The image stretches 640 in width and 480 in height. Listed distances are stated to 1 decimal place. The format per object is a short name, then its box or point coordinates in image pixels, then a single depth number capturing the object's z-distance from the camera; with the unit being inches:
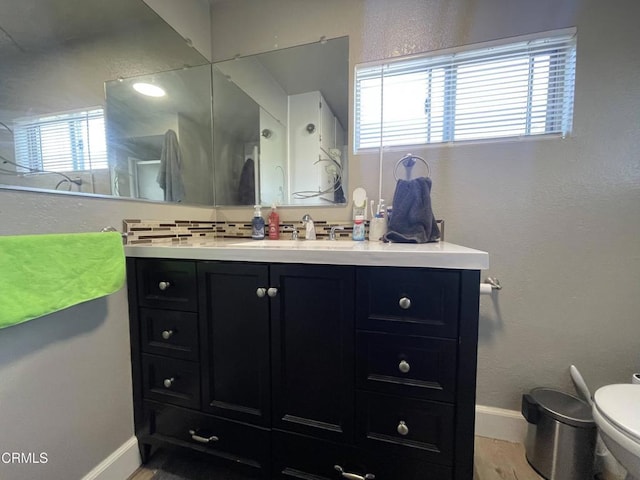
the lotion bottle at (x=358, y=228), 48.6
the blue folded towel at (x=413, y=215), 42.2
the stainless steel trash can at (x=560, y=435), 37.3
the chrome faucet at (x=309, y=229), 52.2
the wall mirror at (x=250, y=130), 47.7
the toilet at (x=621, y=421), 26.9
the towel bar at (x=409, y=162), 48.1
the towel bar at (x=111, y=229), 37.1
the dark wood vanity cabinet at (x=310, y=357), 27.6
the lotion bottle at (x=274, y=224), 54.4
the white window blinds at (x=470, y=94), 42.9
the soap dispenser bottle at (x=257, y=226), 53.4
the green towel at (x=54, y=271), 24.3
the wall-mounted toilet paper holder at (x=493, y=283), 44.6
